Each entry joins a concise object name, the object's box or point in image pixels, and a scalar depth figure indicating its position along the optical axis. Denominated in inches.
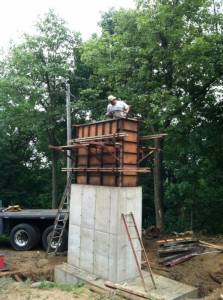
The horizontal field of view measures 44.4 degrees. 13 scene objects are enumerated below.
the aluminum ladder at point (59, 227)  441.2
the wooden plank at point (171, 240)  423.5
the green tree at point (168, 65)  513.8
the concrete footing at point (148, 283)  312.6
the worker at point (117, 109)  366.7
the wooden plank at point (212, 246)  412.5
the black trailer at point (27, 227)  472.5
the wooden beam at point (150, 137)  360.7
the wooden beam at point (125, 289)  301.1
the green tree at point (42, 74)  724.6
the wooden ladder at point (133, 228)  334.6
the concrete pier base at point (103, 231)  336.8
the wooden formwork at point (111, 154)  347.7
